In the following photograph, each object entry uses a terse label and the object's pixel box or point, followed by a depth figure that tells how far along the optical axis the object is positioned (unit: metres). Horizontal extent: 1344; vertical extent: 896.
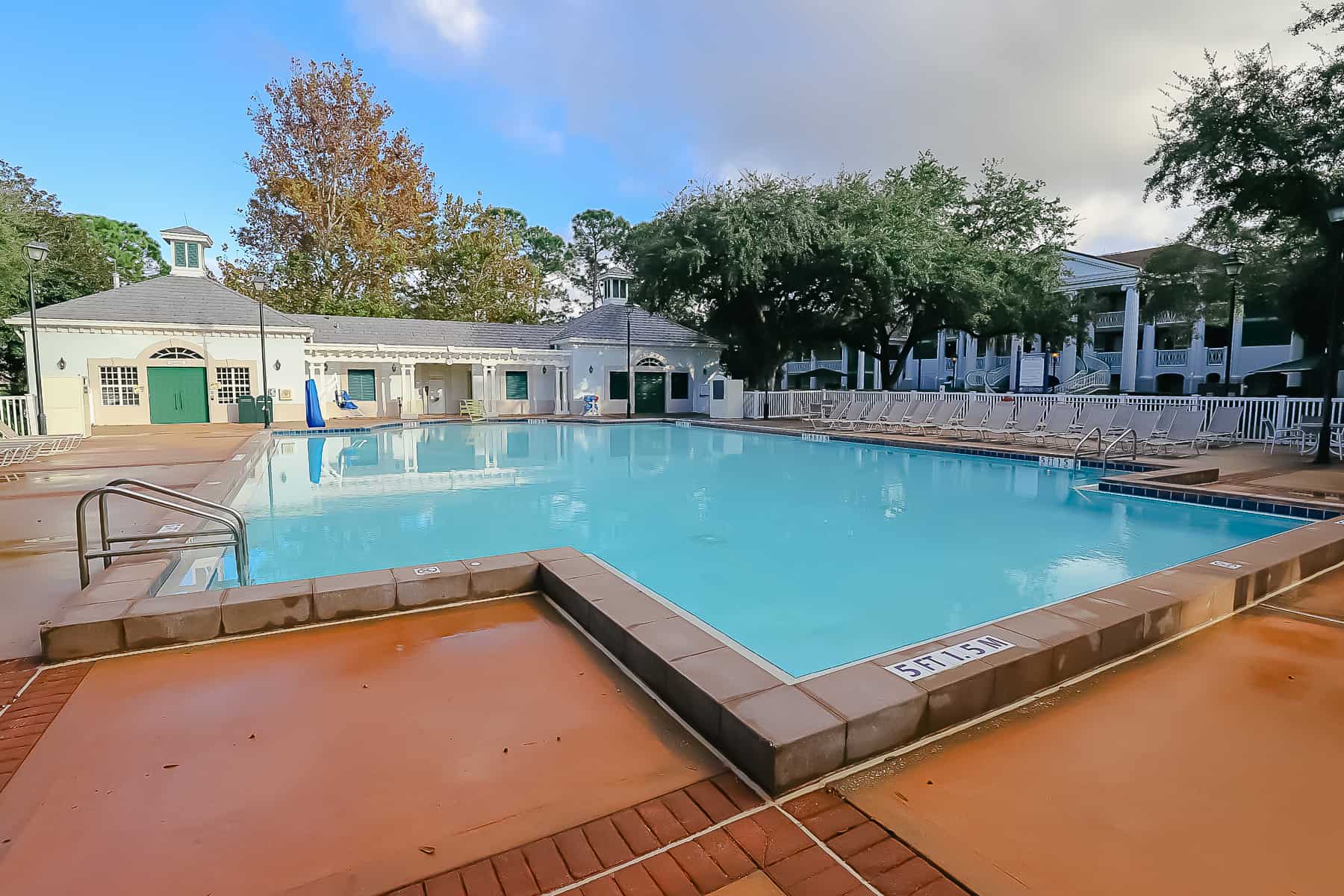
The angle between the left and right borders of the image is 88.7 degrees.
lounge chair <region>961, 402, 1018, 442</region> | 15.12
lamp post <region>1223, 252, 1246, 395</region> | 15.86
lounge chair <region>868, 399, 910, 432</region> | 17.06
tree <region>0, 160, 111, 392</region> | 20.28
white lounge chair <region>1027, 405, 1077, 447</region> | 13.73
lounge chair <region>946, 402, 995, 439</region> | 15.44
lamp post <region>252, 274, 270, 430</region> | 18.77
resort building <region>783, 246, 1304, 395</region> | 29.30
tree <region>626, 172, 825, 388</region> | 20.66
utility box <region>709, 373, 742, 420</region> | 22.94
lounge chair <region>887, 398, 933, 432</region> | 16.62
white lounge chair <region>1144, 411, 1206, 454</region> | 11.88
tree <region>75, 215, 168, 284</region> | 36.84
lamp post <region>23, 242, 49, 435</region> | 14.28
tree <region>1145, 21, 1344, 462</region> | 13.45
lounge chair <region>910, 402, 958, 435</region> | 16.30
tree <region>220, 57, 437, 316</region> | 29.64
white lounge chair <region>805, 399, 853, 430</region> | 18.39
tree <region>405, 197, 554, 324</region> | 33.34
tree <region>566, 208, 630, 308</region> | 48.16
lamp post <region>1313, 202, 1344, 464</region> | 9.55
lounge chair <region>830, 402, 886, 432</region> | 17.69
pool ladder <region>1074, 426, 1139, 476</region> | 10.95
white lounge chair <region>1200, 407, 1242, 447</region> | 13.23
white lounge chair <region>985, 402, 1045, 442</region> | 14.35
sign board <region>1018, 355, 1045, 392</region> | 27.33
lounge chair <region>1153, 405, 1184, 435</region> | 12.11
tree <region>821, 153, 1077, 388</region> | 20.53
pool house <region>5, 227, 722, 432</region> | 19.86
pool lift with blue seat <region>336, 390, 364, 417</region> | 23.45
